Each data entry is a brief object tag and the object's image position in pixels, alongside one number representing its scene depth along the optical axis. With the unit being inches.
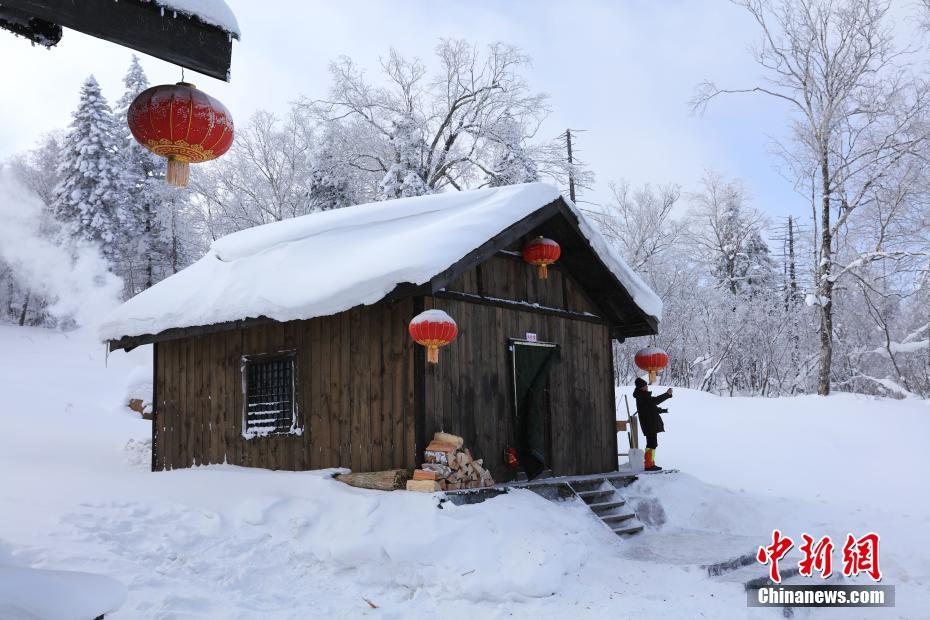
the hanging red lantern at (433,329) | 341.7
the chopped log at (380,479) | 358.6
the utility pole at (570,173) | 1199.1
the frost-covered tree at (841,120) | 806.5
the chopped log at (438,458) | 361.7
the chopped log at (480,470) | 378.3
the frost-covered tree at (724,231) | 1314.0
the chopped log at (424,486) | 347.9
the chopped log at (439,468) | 357.2
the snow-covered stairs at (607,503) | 406.3
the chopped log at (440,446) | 363.2
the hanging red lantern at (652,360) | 516.1
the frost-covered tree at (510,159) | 1106.1
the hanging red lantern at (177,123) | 208.4
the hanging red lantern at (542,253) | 442.9
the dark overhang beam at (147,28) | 156.5
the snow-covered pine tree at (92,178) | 1275.8
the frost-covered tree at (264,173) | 1192.2
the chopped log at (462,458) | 369.1
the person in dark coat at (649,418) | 515.2
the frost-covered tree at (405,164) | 1027.3
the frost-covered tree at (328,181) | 1102.4
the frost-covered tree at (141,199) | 1331.2
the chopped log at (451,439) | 367.9
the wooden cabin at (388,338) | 375.2
